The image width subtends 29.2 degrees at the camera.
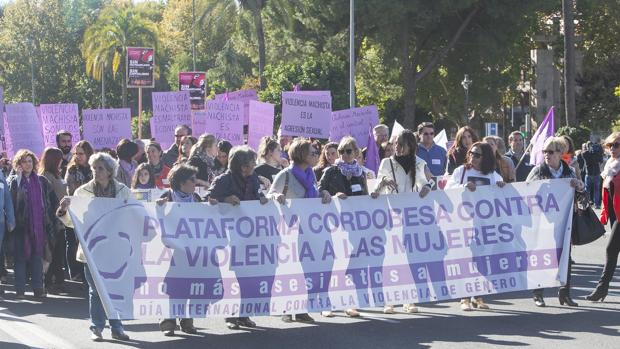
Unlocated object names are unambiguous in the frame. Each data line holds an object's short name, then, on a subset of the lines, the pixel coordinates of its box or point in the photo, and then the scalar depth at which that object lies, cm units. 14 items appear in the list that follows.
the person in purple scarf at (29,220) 1260
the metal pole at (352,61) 3778
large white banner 945
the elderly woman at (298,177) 1043
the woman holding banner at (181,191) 985
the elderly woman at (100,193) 959
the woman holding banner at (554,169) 1120
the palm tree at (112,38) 7050
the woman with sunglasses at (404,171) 1111
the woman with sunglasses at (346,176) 1093
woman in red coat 1133
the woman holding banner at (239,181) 1006
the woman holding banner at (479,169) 1088
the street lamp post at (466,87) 4684
